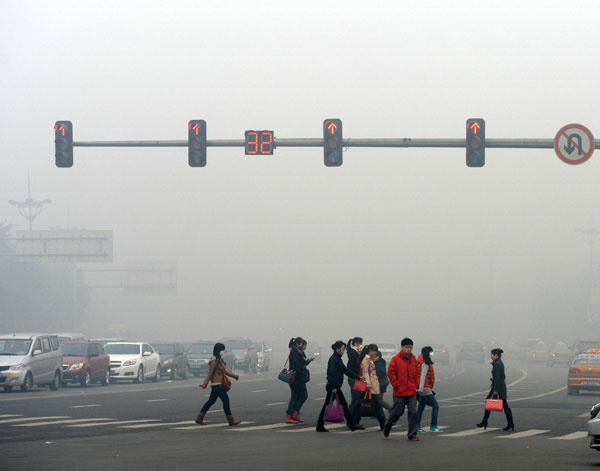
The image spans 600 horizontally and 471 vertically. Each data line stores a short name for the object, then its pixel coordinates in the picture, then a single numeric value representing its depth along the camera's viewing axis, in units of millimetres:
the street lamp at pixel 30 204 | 123931
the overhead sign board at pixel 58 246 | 87250
